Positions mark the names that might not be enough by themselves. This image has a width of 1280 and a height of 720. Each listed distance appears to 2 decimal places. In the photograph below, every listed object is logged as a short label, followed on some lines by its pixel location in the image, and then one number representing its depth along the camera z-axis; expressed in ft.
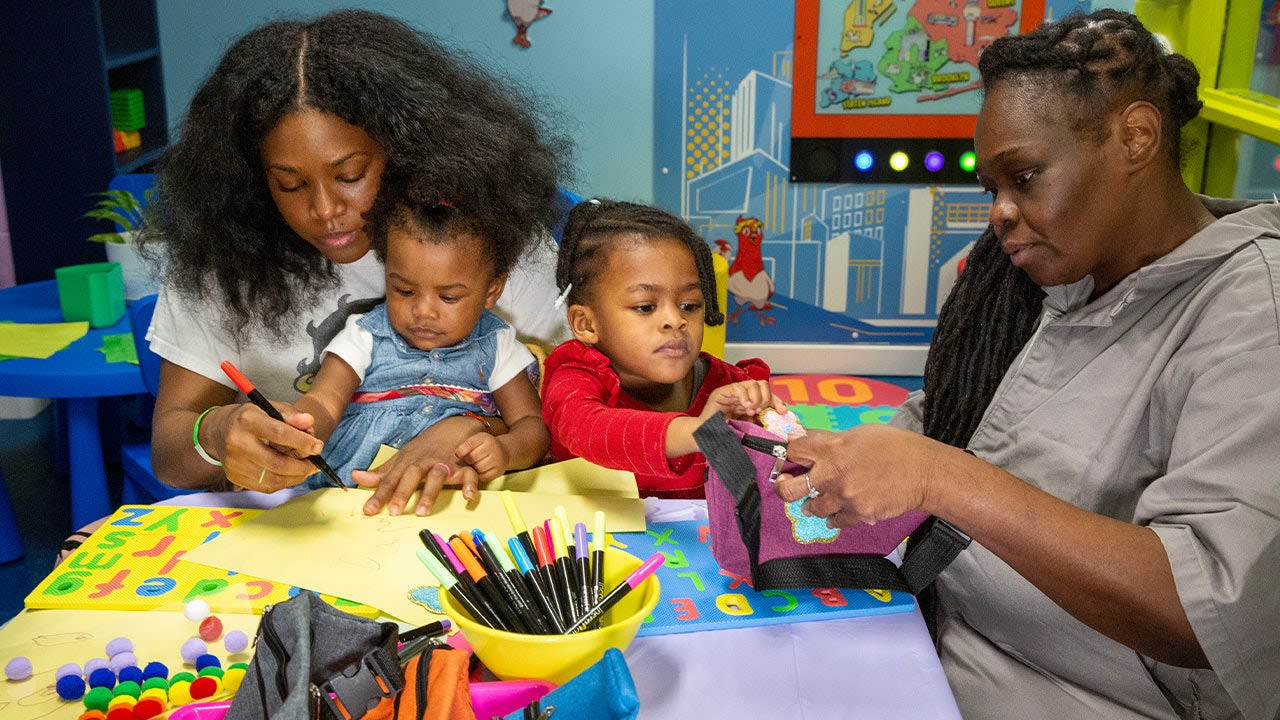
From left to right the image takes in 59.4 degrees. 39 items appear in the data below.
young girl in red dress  5.22
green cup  9.71
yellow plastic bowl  3.28
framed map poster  13.39
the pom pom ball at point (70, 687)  3.43
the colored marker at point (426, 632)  3.58
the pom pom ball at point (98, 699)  3.37
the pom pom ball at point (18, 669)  3.52
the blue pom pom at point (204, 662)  3.59
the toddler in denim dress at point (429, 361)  5.38
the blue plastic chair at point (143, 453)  6.88
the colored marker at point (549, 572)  3.51
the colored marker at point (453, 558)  3.60
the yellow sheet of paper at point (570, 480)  5.15
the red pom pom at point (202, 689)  3.42
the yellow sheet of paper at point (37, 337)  8.99
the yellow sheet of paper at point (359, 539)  4.14
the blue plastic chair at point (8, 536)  9.71
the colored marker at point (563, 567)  3.52
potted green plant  10.25
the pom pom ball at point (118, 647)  3.69
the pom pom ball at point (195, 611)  3.86
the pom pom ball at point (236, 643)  3.72
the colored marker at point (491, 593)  3.44
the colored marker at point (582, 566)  3.55
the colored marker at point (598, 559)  3.57
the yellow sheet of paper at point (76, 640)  3.46
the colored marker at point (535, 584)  3.47
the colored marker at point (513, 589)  3.44
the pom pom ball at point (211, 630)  3.81
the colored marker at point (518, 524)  3.74
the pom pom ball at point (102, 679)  3.46
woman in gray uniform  3.69
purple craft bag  4.01
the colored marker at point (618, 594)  3.49
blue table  8.59
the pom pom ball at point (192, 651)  3.65
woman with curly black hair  5.41
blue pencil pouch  2.83
